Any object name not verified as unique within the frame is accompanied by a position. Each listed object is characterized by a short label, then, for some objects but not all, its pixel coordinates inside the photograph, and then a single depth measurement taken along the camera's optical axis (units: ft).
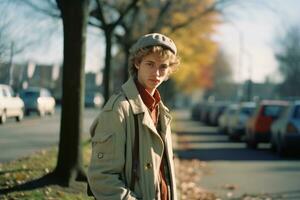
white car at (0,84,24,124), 105.70
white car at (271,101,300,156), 60.85
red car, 75.25
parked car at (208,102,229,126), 151.33
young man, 11.48
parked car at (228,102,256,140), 93.56
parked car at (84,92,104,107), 255.29
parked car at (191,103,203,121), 196.65
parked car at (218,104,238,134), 106.89
